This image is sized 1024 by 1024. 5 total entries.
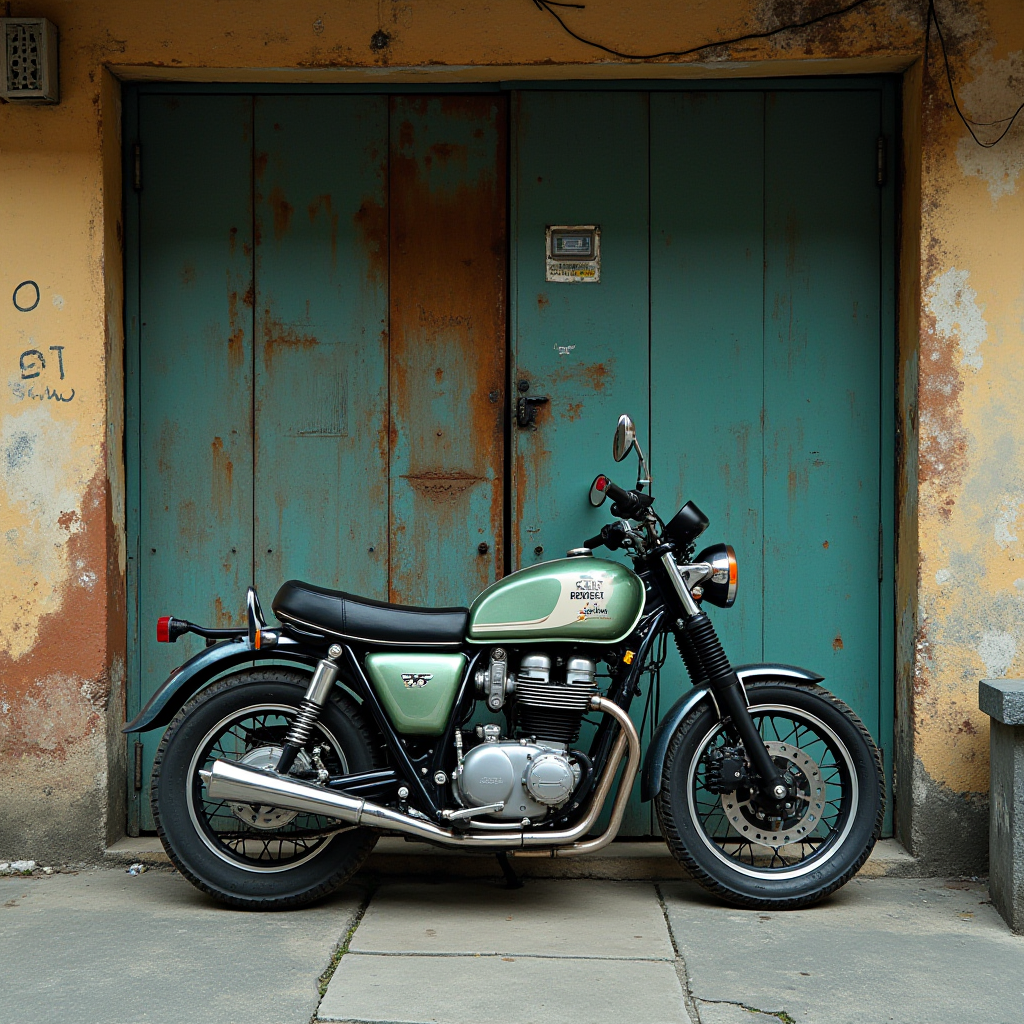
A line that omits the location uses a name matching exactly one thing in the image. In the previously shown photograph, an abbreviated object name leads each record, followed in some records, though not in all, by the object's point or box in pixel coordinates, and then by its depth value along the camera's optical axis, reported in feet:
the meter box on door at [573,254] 12.70
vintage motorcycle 10.61
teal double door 12.69
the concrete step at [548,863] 12.07
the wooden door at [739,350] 12.68
